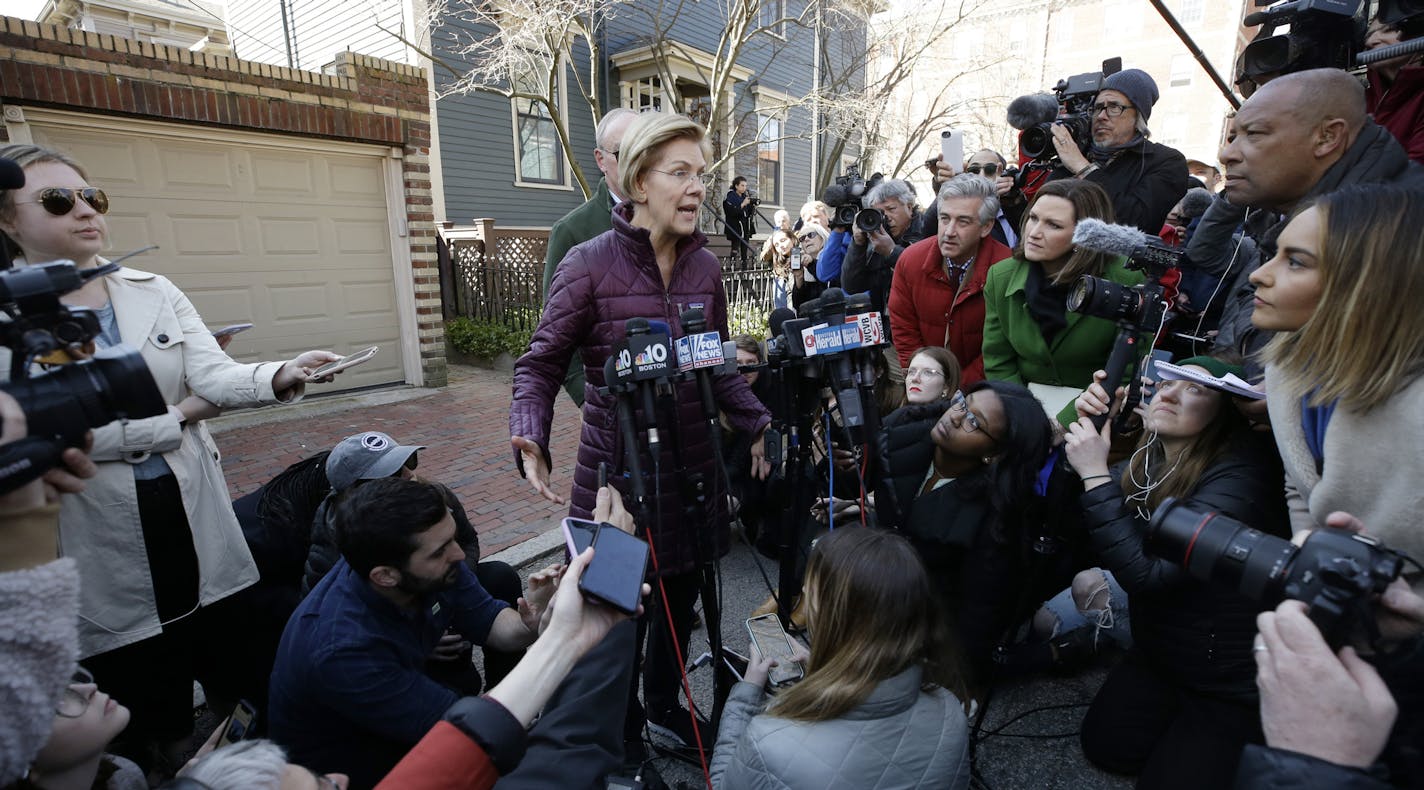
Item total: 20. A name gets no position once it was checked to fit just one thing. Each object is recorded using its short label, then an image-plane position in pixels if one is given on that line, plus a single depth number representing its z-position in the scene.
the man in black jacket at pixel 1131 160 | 3.46
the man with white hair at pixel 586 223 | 3.09
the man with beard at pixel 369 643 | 1.80
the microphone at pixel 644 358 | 1.67
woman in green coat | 2.76
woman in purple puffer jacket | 1.97
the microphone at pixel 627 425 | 1.67
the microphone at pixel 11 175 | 1.39
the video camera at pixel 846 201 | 4.71
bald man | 2.18
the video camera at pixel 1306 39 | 2.72
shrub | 8.20
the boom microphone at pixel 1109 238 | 2.15
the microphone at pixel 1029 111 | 4.03
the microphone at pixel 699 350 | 1.78
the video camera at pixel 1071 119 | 3.64
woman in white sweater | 1.32
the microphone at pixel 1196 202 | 3.81
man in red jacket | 3.33
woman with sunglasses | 2.00
